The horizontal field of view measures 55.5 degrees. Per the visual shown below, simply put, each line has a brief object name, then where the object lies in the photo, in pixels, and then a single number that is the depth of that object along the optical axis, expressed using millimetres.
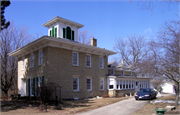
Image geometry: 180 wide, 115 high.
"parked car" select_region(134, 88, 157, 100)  19969
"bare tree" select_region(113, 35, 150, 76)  45281
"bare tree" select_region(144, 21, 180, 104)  13102
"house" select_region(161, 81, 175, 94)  48938
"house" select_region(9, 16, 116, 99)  19609
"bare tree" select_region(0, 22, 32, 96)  29016
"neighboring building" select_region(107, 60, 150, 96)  25719
